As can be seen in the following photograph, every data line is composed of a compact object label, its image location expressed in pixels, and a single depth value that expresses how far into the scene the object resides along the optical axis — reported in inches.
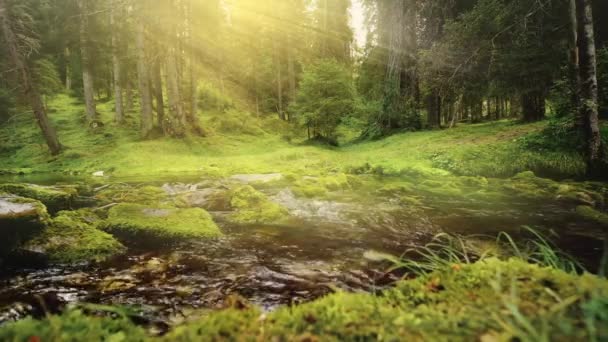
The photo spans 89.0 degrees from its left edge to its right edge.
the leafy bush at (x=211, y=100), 1263.5
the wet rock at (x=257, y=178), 376.7
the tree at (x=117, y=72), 821.2
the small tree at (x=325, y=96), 862.5
